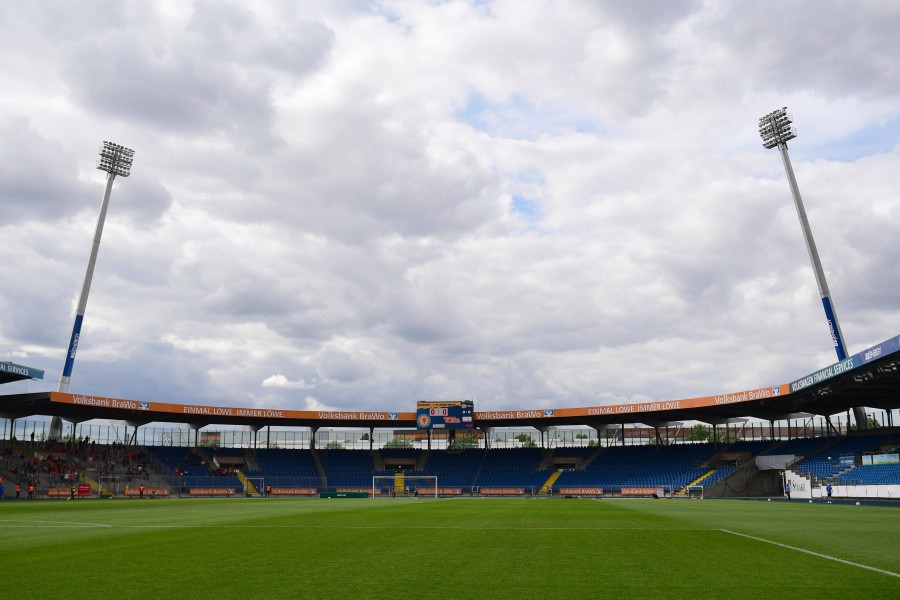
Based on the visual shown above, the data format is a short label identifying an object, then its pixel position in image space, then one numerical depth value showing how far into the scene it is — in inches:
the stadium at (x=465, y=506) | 422.6
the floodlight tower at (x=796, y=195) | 2514.8
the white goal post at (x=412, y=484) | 3161.9
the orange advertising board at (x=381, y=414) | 2509.8
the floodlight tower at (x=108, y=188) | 2728.8
